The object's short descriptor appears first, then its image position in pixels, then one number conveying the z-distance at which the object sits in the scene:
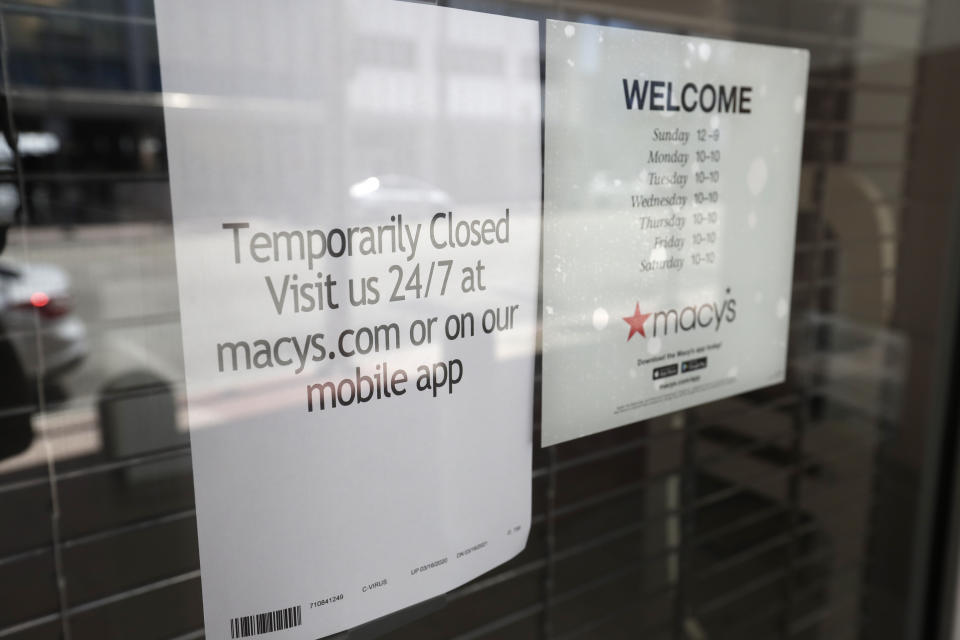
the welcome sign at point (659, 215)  0.90
